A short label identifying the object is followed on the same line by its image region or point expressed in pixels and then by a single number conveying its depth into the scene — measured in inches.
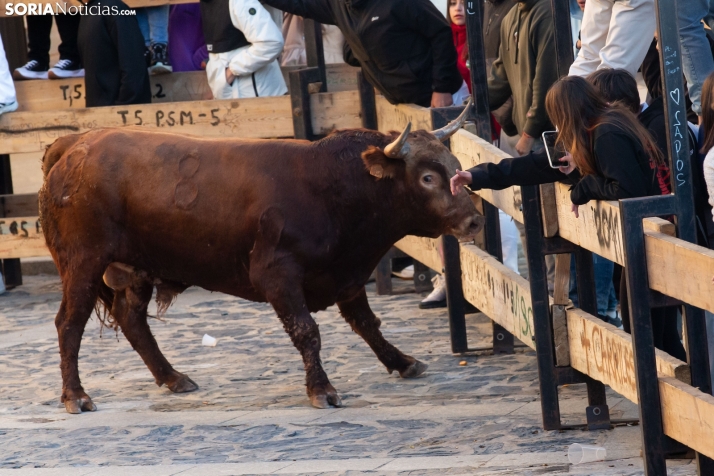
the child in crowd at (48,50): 848.3
